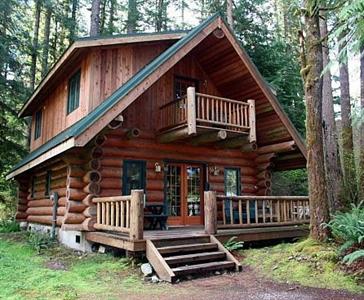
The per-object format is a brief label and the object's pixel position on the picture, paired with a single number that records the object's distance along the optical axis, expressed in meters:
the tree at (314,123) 8.07
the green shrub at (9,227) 16.37
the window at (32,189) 16.50
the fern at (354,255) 6.21
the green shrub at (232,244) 9.07
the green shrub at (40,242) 11.05
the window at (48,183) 13.98
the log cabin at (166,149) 9.41
